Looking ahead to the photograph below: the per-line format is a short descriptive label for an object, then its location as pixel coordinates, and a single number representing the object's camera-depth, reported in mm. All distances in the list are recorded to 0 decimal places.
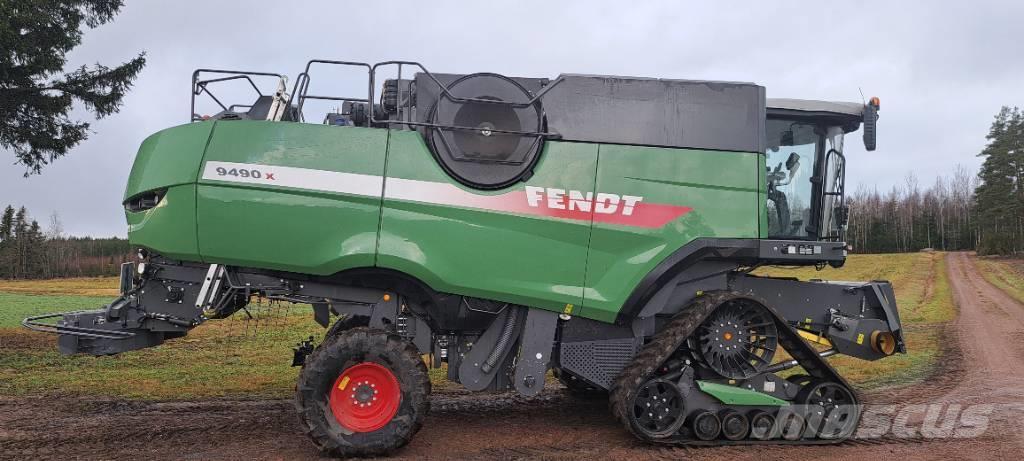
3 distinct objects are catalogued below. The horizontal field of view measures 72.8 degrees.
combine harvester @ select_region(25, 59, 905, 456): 6117
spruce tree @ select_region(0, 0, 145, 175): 12133
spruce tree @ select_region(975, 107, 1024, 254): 61281
